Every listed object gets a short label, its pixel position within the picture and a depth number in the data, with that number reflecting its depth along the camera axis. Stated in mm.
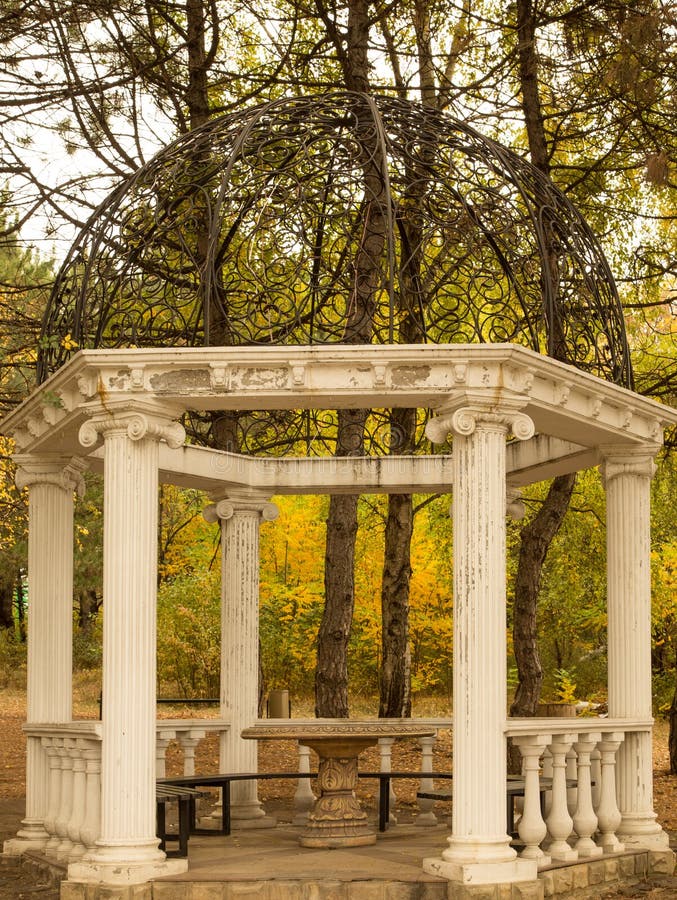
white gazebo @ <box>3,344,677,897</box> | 9156
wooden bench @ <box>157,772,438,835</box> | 11508
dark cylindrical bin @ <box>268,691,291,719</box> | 18312
